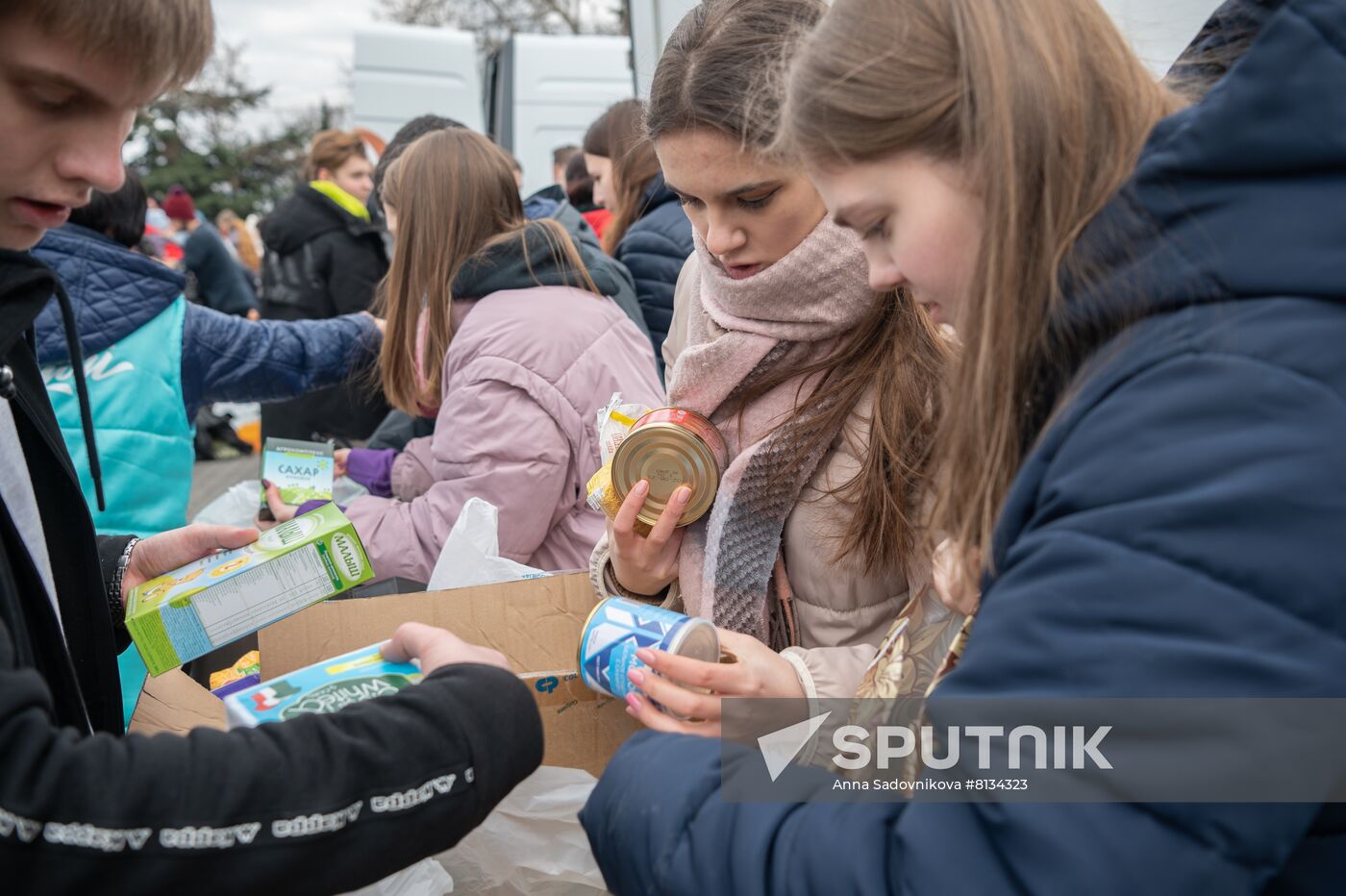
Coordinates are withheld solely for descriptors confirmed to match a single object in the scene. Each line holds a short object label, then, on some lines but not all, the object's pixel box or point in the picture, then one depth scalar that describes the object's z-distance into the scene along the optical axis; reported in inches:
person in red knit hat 350.3
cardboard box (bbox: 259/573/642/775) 70.9
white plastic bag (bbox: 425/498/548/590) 85.3
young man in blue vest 114.6
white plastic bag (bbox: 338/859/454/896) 58.9
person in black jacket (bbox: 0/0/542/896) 38.0
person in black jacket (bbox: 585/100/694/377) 154.2
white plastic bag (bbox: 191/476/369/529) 137.5
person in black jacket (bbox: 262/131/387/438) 219.3
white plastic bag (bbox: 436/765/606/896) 64.2
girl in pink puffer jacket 105.2
